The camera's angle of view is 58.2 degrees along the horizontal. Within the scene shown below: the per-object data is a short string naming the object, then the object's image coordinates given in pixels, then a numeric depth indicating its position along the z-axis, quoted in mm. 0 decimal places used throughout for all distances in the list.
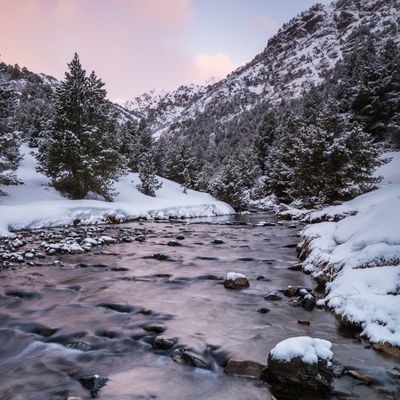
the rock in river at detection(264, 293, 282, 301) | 9549
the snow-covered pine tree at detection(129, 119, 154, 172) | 61762
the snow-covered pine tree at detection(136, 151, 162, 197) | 45875
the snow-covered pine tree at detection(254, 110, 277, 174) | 67750
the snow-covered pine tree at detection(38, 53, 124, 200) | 31734
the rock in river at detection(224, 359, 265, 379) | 5807
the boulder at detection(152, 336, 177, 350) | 6820
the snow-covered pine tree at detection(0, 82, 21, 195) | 25344
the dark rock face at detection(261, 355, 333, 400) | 5086
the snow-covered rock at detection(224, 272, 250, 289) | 10922
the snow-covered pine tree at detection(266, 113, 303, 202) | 45984
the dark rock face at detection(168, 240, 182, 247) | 18962
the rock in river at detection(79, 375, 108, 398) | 5259
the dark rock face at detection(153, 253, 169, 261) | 15411
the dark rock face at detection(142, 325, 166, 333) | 7657
